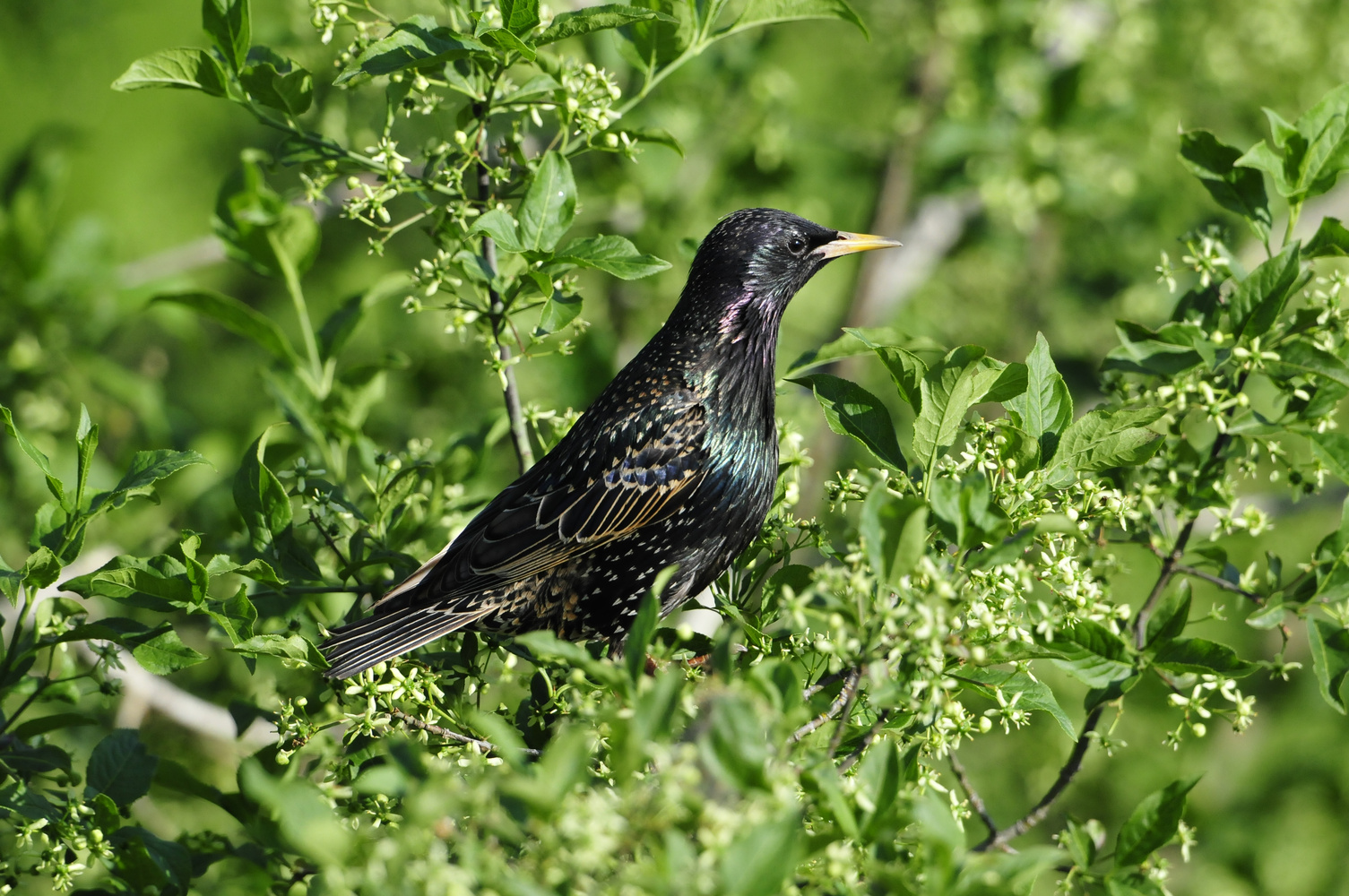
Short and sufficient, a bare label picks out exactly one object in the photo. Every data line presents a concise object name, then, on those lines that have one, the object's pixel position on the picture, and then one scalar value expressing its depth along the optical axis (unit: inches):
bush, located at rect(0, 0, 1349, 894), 220.5
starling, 249.3
